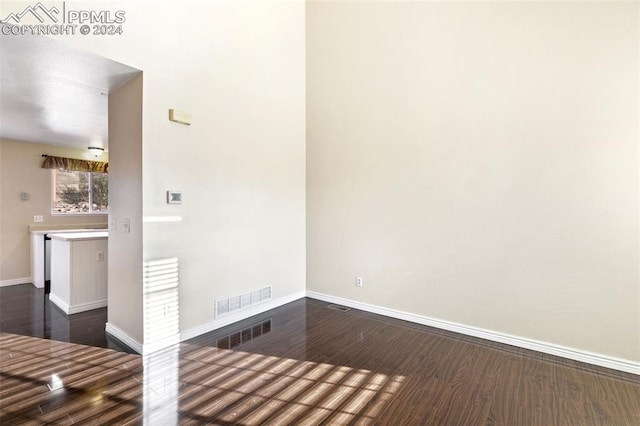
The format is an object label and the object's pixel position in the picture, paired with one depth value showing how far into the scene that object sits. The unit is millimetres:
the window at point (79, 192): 5729
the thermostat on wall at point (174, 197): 2898
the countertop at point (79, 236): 3742
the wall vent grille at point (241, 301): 3424
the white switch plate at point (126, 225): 2895
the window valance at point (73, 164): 5516
